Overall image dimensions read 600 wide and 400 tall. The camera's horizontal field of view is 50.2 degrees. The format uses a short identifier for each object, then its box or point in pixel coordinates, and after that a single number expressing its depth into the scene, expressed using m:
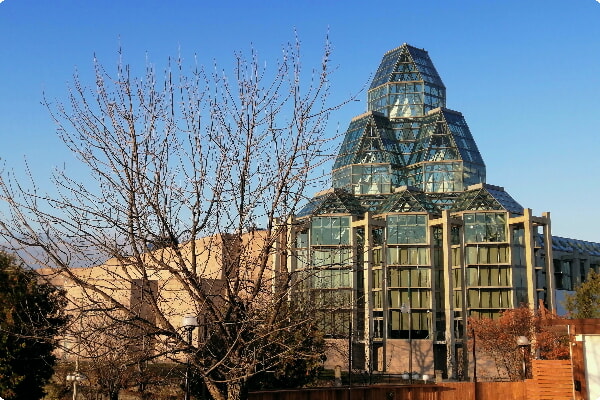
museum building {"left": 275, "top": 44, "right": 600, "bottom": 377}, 62.38
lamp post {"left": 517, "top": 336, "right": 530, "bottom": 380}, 25.58
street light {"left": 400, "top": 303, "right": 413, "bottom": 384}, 48.37
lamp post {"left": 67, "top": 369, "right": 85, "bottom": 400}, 27.44
